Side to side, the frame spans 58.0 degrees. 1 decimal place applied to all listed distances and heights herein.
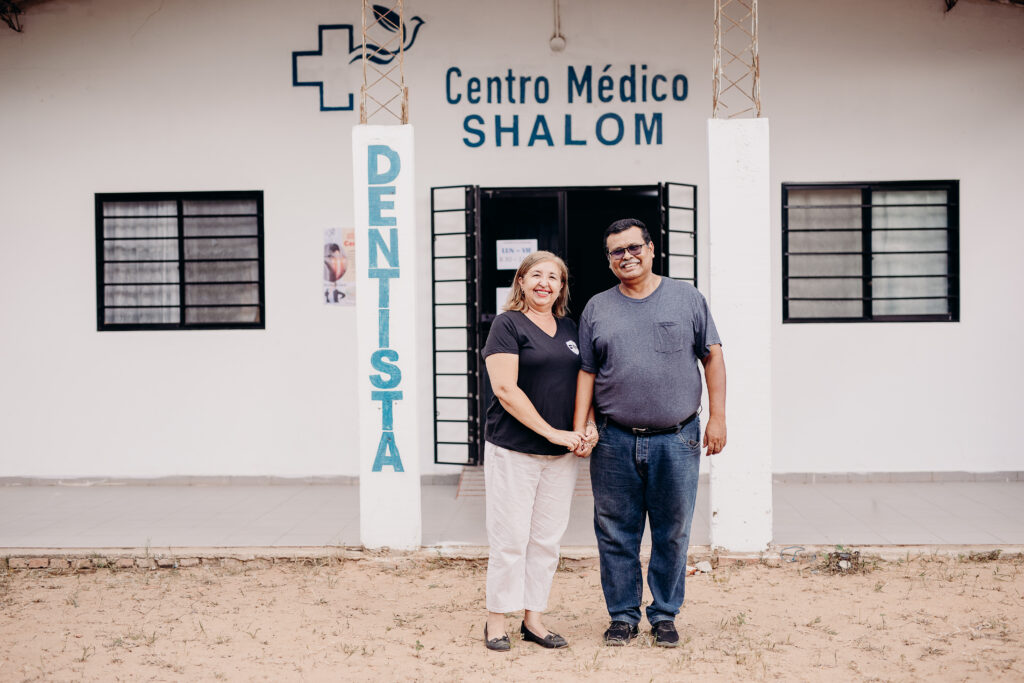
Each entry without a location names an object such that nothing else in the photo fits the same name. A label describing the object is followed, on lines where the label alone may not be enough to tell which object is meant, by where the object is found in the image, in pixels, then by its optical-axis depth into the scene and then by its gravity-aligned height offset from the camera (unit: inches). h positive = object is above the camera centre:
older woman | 165.5 -21.9
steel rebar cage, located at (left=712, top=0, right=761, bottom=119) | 309.6 +87.6
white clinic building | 312.0 +38.2
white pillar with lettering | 229.6 +4.5
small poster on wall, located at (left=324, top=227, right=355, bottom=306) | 316.5 +18.4
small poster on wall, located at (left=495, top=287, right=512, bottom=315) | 314.1 +8.8
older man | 166.9 -17.5
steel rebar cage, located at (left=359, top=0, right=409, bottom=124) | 312.0 +89.4
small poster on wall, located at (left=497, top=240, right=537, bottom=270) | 314.5 +23.8
